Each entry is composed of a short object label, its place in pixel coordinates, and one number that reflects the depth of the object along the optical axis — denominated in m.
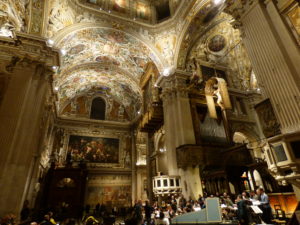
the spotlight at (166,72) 12.31
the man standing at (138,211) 7.54
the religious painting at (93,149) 17.82
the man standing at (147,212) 7.67
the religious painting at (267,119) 4.77
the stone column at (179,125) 9.31
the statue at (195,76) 11.61
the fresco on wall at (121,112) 21.16
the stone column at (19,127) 6.85
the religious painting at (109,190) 16.78
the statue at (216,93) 9.25
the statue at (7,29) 10.16
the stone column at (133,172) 17.64
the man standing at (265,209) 5.25
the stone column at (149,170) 13.55
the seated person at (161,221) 5.10
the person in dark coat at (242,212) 4.97
